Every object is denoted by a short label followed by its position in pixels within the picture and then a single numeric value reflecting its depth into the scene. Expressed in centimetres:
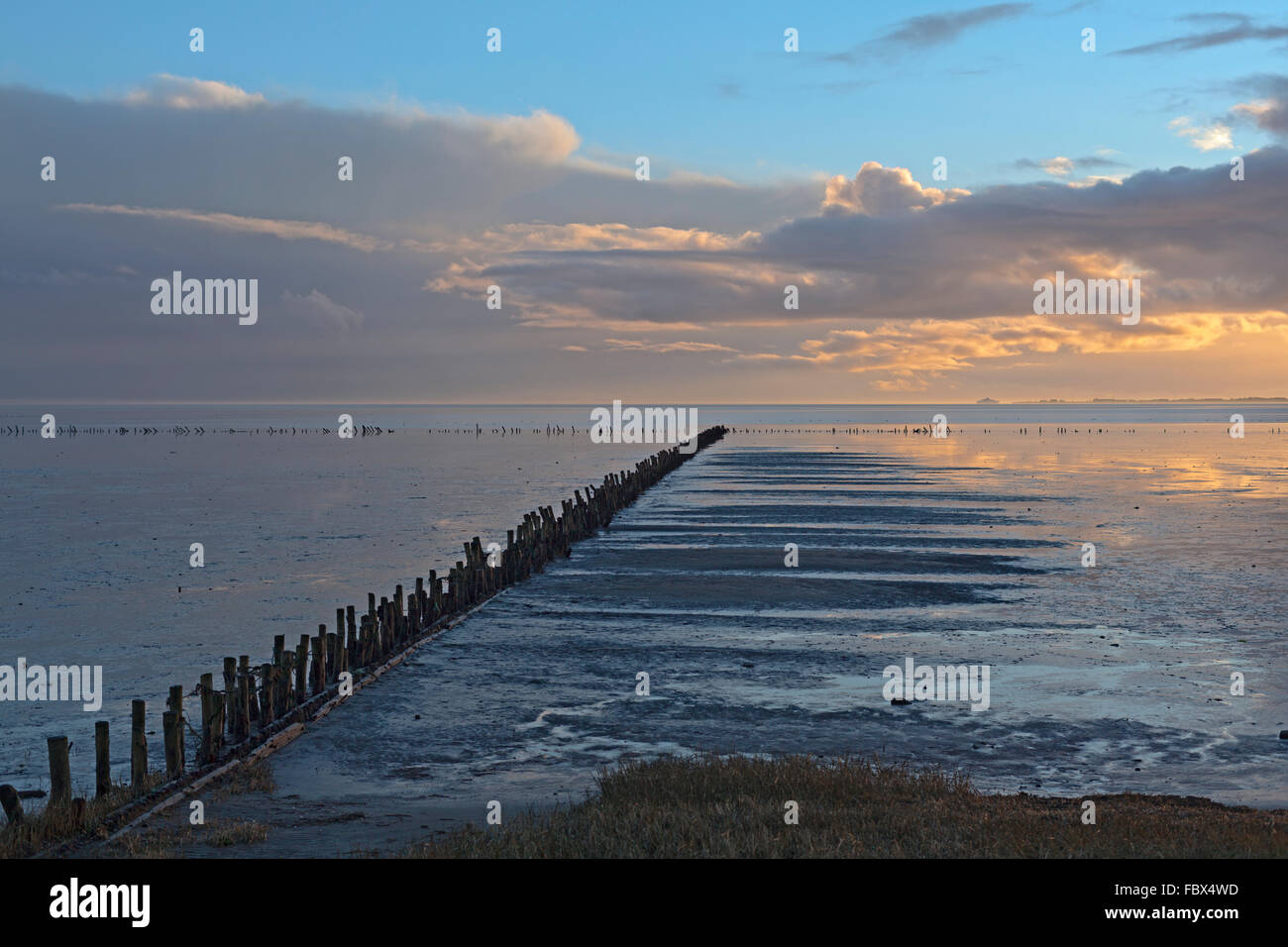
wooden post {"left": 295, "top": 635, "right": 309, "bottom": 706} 1614
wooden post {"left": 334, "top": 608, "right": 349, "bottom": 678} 1759
